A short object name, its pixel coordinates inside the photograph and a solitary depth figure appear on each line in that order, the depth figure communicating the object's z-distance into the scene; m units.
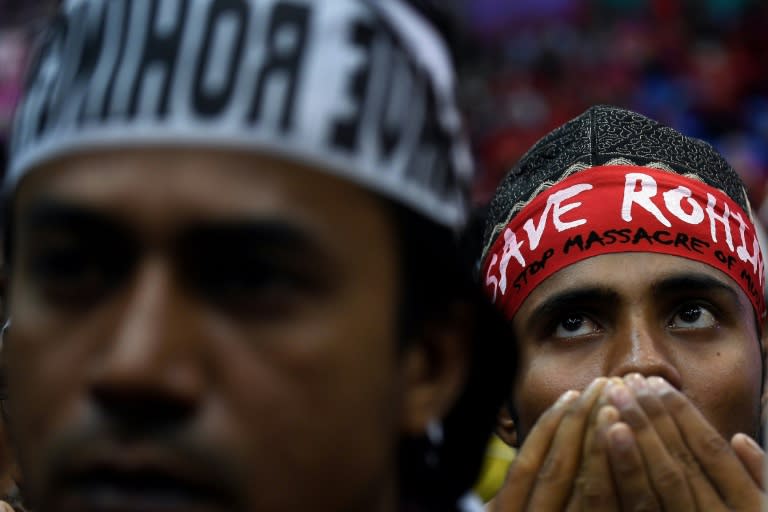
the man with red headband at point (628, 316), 1.82
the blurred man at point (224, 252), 1.62
